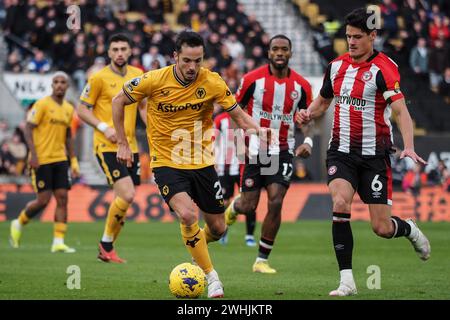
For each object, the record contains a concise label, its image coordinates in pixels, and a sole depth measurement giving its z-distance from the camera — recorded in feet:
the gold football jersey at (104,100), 45.11
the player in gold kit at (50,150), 53.67
